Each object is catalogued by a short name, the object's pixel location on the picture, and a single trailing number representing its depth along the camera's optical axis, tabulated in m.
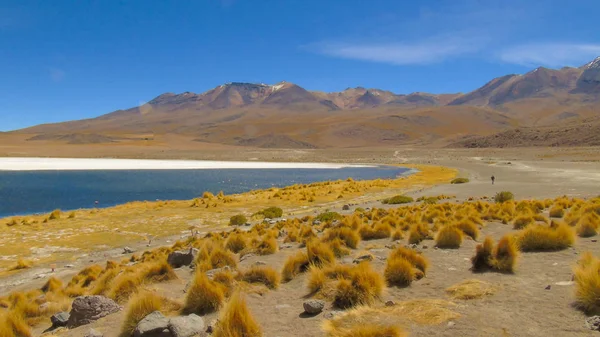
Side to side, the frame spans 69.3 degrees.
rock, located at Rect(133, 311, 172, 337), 5.07
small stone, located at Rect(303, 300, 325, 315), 5.68
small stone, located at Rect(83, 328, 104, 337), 5.37
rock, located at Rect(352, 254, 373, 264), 8.25
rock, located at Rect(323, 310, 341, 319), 5.44
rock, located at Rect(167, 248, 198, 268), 9.87
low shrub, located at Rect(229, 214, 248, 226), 18.56
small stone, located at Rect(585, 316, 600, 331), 4.48
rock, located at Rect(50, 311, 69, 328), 6.43
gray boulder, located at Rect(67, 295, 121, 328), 6.23
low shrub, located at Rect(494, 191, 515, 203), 19.95
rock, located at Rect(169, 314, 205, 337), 5.09
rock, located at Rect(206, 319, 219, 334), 5.11
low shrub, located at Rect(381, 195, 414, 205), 22.56
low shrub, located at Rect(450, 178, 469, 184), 34.44
